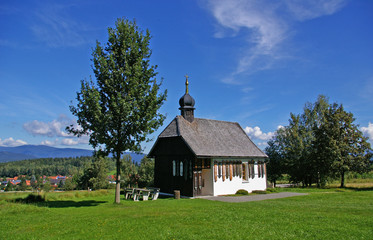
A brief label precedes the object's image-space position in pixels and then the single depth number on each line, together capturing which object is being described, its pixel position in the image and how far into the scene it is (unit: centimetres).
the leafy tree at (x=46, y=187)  6506
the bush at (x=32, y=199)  1843
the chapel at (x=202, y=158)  2384
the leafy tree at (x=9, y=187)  6486
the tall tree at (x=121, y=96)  1650
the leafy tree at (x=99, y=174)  4975
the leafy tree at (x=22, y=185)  6766
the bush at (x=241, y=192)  2556
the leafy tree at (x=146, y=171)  3934
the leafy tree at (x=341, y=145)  3153
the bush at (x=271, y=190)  2763
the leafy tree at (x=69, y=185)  6331
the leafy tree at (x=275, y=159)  3909
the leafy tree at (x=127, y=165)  4957
